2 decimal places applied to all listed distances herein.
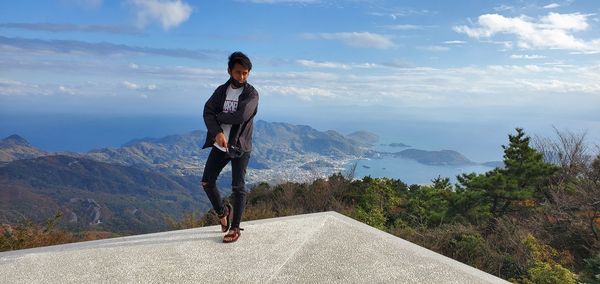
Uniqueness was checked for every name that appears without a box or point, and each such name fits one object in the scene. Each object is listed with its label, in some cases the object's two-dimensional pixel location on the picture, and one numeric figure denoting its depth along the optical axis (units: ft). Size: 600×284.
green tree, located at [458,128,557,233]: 43.04
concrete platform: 11.04
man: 12.62
